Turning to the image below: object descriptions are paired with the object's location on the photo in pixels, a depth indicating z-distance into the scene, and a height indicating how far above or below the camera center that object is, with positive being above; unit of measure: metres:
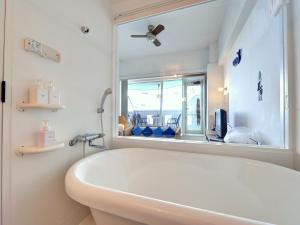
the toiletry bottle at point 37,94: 0.91 +0.11
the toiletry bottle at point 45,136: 0.96 -0.14
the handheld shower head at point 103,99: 1.58 +0.15
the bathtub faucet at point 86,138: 1.27 -0.21
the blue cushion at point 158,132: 3.83 -0.44
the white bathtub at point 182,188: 0.58 -0.44
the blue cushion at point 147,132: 3.84 -0.44
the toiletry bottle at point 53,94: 0.99 +0.12
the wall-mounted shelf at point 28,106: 0.88 +0.05
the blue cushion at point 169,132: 3.74 -0.43
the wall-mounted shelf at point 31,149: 0.88 -0.20
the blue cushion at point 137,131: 3.45 -0.39
